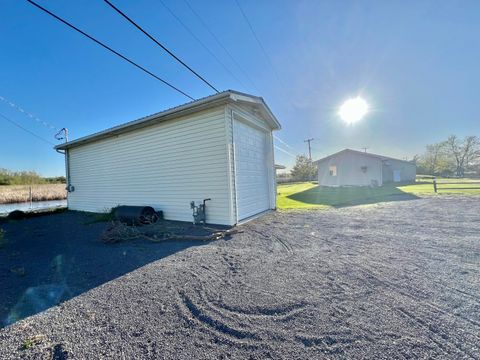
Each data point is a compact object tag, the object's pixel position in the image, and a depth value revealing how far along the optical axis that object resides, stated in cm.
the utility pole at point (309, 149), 4070
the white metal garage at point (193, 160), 650
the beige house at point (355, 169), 2147
